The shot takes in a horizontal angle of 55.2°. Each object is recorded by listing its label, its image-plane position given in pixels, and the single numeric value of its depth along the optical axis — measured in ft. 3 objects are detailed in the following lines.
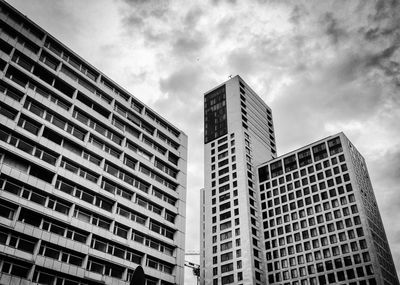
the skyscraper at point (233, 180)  321.11
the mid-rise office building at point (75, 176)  136.36
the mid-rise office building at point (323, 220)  281.95
